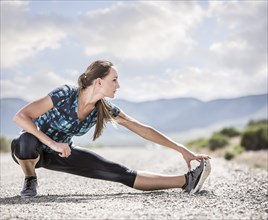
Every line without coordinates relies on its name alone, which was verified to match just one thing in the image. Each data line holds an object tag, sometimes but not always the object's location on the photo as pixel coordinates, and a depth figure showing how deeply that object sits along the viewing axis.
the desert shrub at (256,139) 16.81
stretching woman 4.63
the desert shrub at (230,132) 22.55
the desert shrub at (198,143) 20.67
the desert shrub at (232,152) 14.94
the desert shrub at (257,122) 24.79
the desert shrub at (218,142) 19.02
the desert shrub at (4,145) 20.81
